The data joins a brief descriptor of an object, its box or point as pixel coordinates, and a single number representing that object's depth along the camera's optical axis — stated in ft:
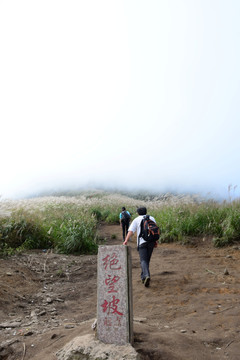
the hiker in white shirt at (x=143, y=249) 21.54
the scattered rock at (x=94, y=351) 9.75
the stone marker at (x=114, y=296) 10.65
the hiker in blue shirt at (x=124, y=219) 41.22
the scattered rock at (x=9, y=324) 14.66
